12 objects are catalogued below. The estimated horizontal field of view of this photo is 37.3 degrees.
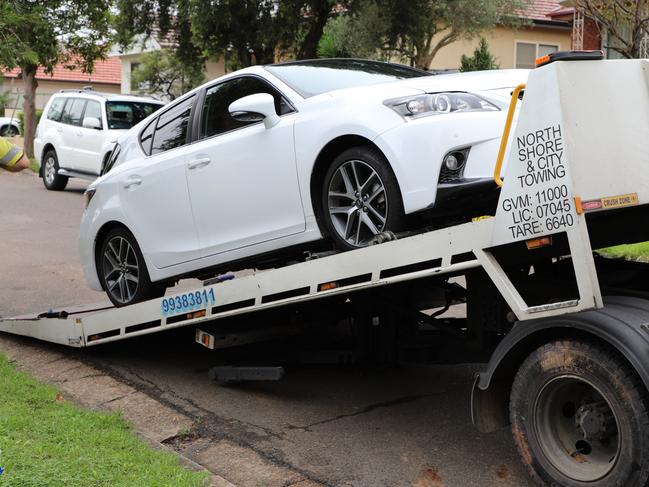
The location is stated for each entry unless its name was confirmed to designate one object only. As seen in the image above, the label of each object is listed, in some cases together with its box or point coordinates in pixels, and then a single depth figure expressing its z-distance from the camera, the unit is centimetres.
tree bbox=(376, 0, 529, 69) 2195
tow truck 418
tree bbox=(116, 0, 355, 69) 2034
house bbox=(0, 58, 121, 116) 5161
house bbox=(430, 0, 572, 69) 3466
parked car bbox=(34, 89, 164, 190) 1970
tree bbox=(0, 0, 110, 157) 755
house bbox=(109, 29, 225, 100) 4194
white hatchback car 523
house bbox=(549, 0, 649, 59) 2358
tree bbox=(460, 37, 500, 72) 2717
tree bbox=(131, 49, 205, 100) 3856
